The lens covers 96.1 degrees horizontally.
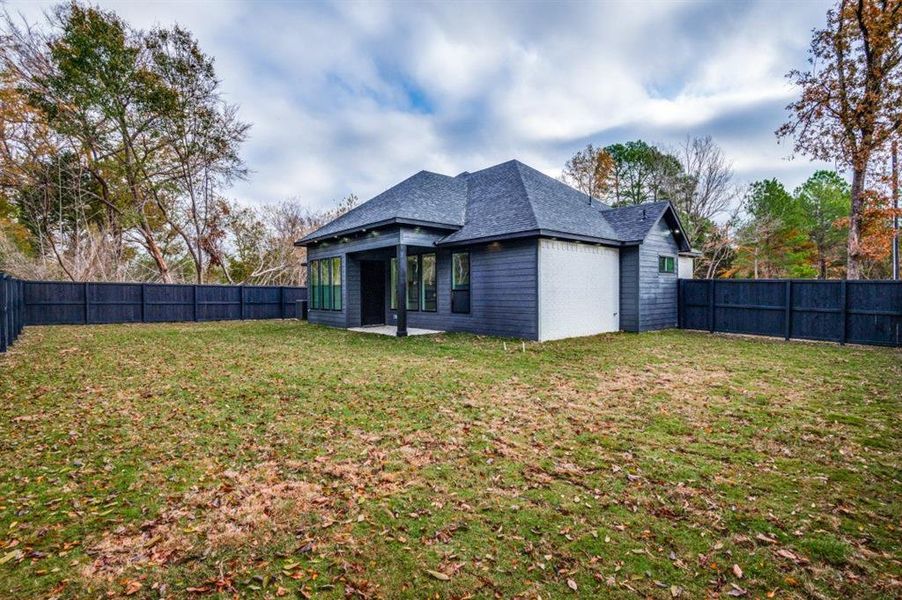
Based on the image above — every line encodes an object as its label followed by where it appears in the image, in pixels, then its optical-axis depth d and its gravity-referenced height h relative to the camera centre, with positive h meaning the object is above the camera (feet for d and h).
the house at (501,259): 35.01 +3.46
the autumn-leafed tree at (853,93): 41.68 +21.59
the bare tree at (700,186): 82.38 +22.11
